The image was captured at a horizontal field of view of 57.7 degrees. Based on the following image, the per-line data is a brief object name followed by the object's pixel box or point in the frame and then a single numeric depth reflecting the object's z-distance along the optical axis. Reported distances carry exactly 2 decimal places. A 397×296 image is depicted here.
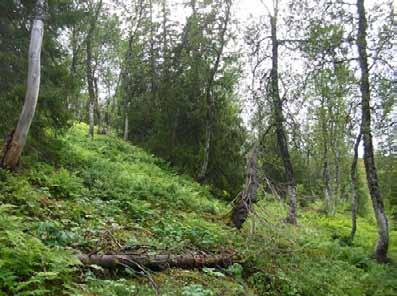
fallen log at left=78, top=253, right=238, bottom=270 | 5.15
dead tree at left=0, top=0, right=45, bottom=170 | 8.49
